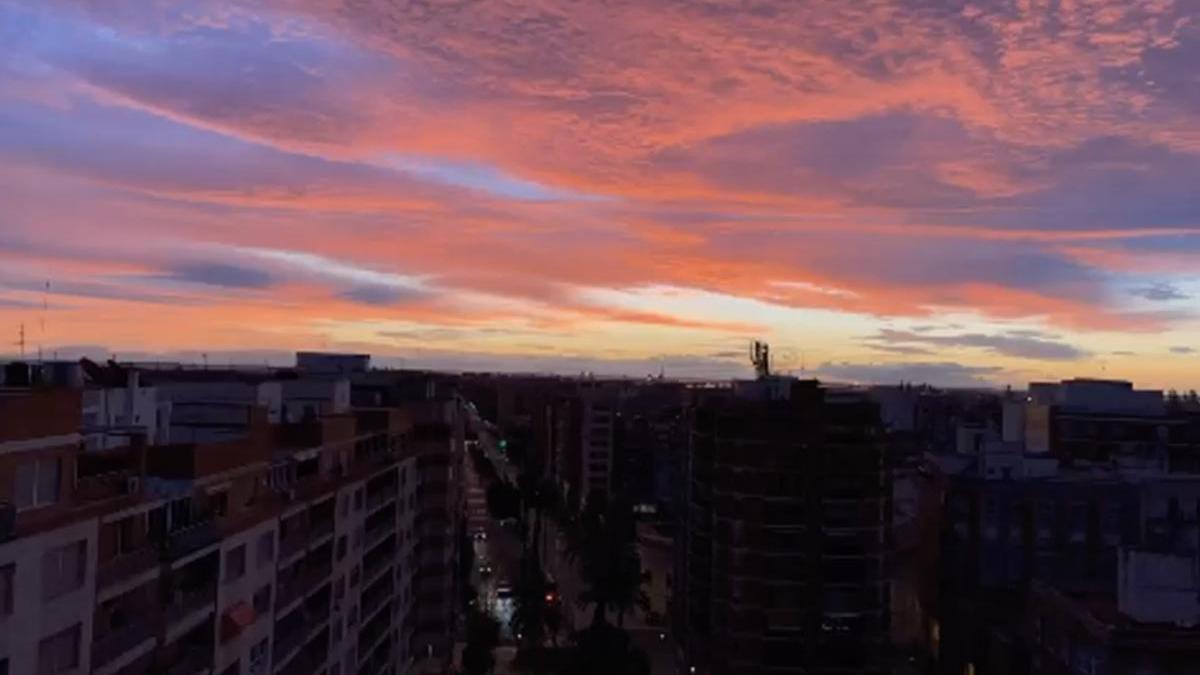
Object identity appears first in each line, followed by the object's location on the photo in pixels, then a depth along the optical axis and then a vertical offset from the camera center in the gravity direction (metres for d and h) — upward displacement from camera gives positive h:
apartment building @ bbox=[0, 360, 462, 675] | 22.62 -4.42
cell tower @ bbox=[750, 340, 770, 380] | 108.31 +3.13
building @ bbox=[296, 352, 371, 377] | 94.12 +1.54
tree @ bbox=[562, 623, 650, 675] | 63.06 -15.07
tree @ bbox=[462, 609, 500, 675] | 67.91 -15.70
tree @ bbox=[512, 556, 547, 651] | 74.50 -14.78
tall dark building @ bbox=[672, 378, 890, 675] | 57.34 -7.46
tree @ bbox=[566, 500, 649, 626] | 75.38 -12.34
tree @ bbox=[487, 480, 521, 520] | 114.25 -11.56
